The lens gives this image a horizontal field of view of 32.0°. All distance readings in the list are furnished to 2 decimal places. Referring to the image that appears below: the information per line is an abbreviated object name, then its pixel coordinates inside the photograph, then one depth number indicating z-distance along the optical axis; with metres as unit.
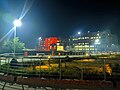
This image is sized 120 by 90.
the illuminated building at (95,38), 107.88
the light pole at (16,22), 26.98
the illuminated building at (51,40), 140.25
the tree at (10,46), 52.20
